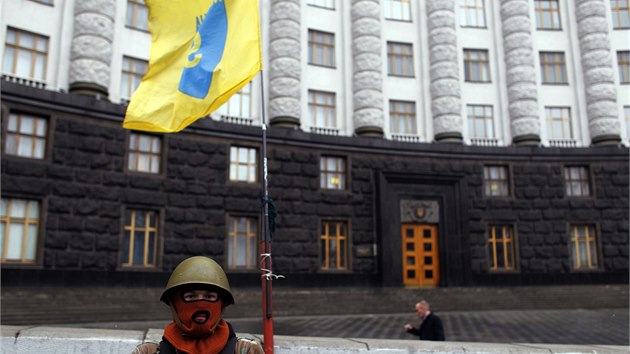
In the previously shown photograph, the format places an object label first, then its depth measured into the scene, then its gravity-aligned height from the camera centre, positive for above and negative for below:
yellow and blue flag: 6.17 +2.41
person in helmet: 2.58 -0.26
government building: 17.81 +4.39
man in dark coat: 8.41 -1.05
